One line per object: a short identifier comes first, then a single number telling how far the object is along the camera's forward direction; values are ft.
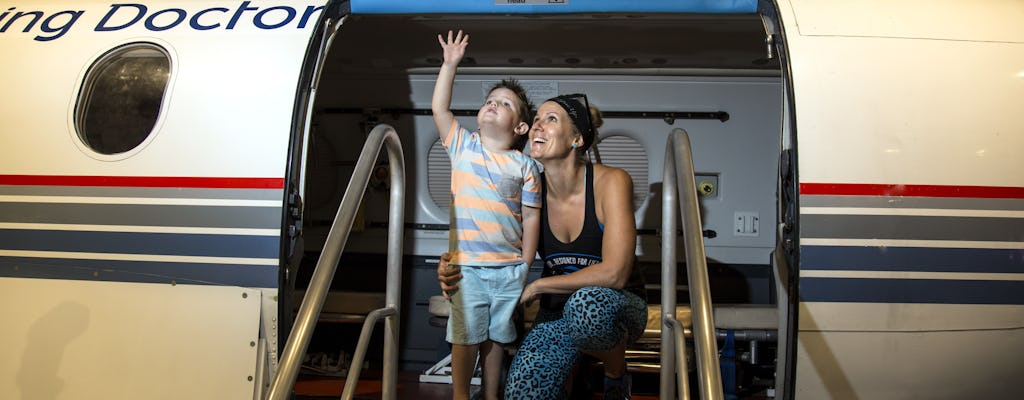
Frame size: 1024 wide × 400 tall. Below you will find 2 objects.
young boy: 9.45
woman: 8.71
